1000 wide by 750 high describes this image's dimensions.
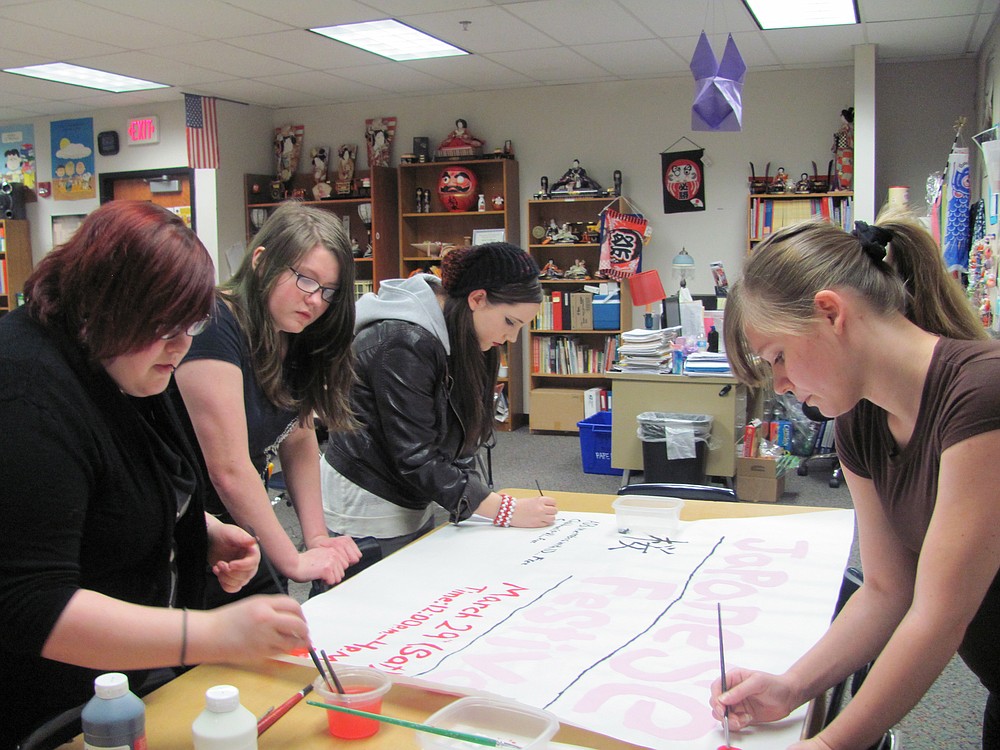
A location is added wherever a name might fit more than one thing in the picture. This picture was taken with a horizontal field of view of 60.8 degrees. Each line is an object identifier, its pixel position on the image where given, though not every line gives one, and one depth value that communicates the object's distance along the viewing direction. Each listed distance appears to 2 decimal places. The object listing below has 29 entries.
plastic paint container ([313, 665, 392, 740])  1.13
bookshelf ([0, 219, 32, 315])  8.23
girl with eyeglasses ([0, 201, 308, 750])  0.98
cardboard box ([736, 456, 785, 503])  4.83
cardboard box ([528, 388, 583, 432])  6.80
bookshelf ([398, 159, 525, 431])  7.11
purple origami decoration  3.95
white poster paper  1.22
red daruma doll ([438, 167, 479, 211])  7.07
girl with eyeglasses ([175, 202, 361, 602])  1.65
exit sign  7.56
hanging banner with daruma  6.68
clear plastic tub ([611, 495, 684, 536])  2.02
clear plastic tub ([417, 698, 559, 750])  1.06
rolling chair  5.06
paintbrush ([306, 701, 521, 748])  1.03
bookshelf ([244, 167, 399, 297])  7.36
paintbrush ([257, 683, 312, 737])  1.14
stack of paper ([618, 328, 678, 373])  5.03
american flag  7.18
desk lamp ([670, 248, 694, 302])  6.68
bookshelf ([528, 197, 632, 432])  6.73
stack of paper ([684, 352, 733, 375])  4.88
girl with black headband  1.99
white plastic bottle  0.99
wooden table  1.11
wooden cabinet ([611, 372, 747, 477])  4.83
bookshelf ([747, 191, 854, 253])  6.12
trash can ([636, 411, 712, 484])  4.76
